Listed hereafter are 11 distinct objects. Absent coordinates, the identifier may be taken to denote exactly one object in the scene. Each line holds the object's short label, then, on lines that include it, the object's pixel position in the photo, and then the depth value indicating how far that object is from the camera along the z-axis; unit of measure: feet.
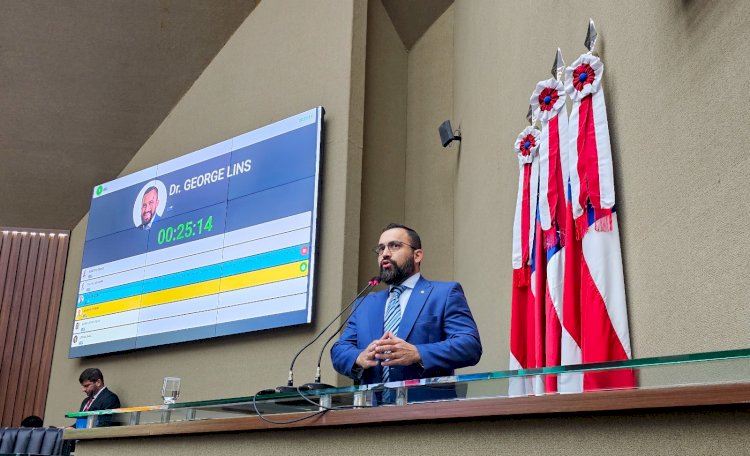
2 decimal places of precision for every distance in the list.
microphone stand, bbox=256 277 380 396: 6.33
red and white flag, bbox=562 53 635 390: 8.32
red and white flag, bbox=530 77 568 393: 9.56
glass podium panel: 3.72
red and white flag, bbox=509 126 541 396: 10.71
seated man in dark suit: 18.12
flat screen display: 15.85
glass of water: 9.46
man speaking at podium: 7.86
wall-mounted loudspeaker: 16.11
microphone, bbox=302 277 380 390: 6.33
